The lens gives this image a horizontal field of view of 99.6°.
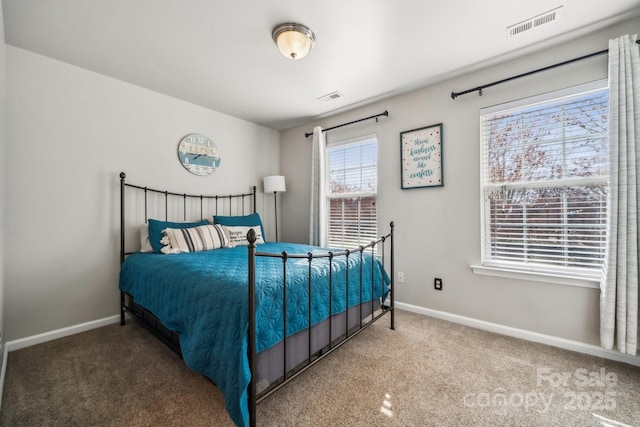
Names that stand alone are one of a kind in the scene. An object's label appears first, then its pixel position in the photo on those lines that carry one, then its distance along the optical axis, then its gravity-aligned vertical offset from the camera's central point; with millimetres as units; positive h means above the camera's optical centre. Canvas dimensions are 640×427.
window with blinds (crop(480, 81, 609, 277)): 2008 +221
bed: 1292 -553
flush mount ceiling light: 1883 +1220
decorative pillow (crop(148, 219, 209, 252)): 2553 -197
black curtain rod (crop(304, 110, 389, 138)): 3018 +1069
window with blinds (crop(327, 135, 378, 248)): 3236 +230
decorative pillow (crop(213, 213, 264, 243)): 3172 -124
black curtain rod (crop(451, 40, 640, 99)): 1950 +1107
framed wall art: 2699 +545
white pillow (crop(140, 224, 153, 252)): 2622 -290
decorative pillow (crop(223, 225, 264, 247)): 2969 -278
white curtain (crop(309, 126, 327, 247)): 3490 +231
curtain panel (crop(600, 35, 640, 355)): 1771 +47
